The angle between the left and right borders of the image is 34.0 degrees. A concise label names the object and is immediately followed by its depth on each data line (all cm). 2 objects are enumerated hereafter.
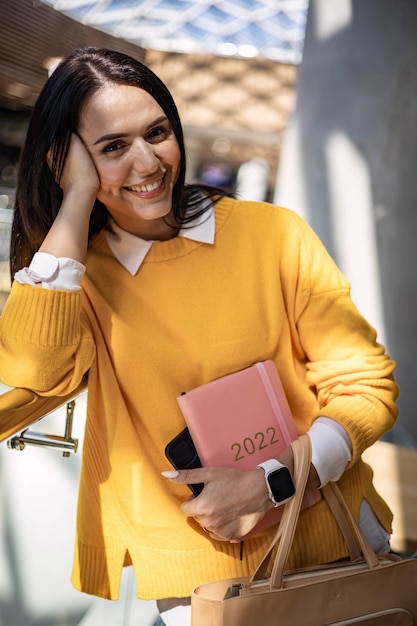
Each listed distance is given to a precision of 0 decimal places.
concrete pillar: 338
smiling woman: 123
